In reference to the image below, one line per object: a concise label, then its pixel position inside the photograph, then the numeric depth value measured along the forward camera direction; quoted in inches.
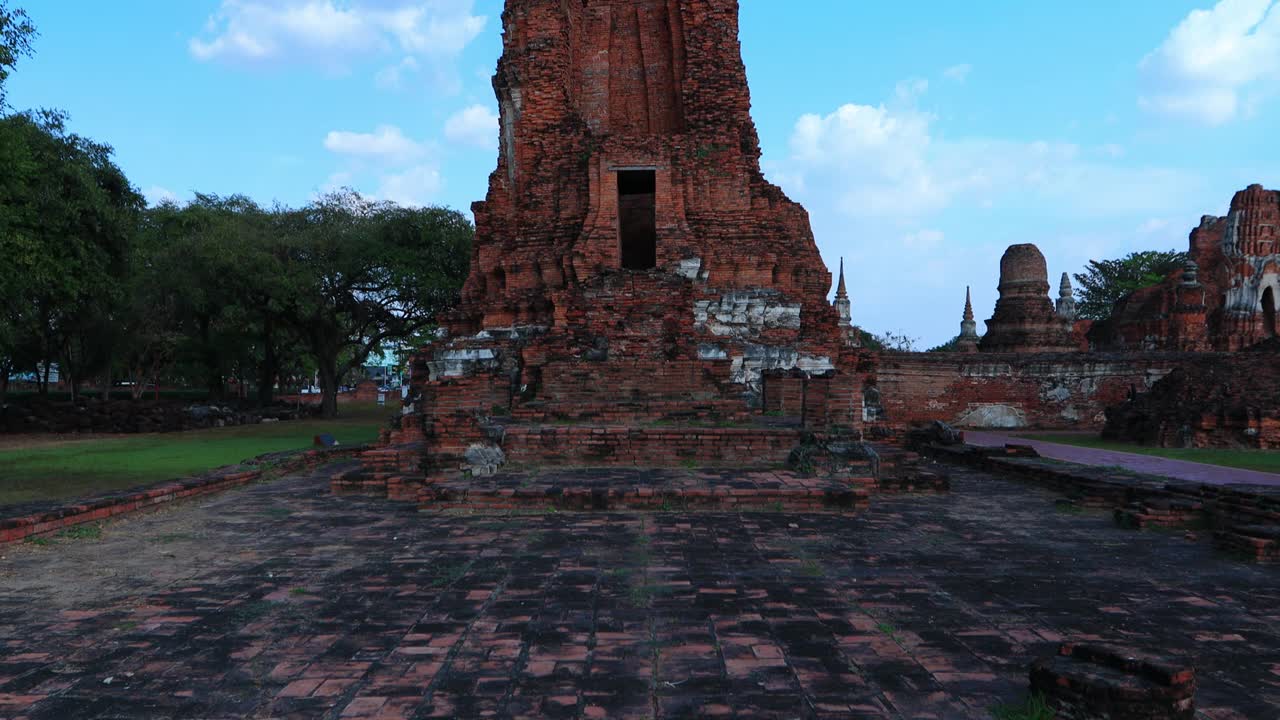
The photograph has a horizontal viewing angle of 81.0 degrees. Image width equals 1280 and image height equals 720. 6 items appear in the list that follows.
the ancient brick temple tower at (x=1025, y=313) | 956.0
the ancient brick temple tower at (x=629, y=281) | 324.8
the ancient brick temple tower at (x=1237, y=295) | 871.7
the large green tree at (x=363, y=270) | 840.9
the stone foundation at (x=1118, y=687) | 93.4
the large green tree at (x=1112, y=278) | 1528.8
